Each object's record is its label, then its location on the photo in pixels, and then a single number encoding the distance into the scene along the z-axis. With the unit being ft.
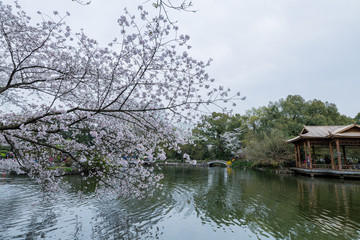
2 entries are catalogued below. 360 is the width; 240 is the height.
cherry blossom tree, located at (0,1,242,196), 13.42
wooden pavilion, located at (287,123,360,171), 55.26
